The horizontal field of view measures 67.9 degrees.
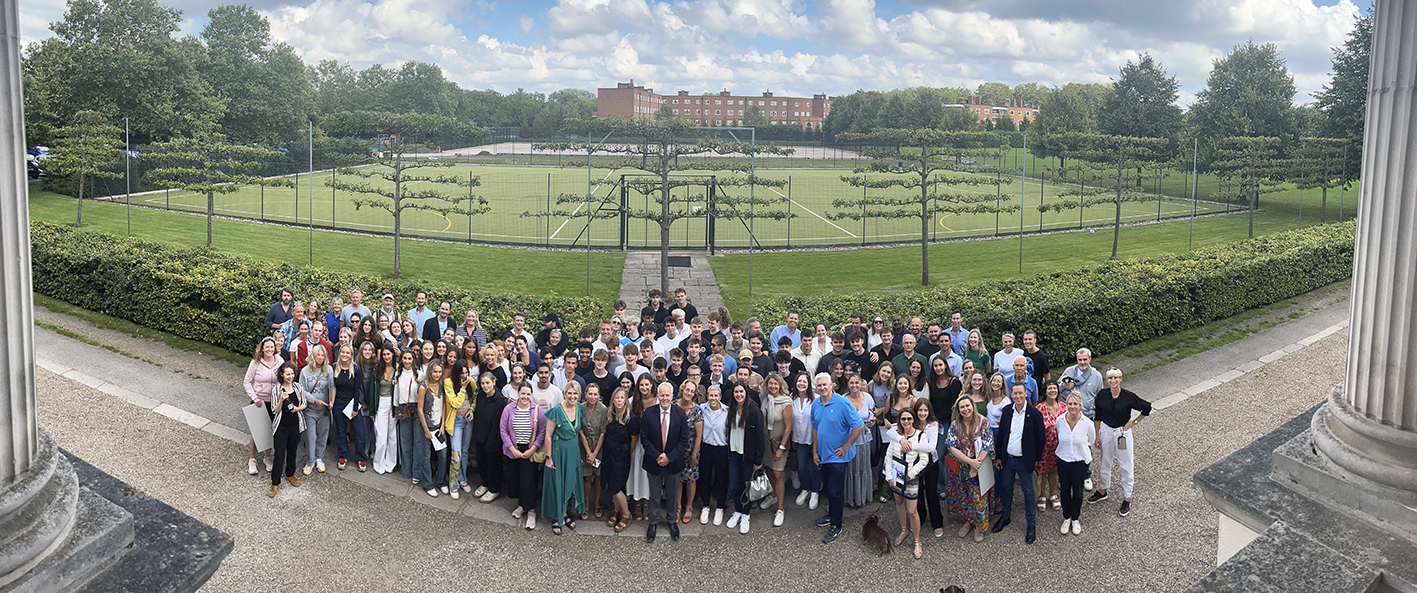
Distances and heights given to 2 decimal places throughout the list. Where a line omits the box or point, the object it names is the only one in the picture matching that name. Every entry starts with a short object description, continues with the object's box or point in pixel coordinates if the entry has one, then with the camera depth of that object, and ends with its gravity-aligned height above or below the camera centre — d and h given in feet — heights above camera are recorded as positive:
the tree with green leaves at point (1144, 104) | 231.91 +18.44
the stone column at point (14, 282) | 14.11 -1.74
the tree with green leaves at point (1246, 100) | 178.40 +17.62
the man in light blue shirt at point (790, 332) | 43.87 -6.56
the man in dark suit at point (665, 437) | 32.73 -8.22
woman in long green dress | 32.89 -9.05
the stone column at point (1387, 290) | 16.24 -1.53
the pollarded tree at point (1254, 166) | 123.44 +3.04
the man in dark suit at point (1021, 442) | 32.53 -7.98
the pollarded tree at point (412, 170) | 87.10 -0.77
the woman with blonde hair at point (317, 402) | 36.91 -8.39
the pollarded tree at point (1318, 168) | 129.80 +2.97
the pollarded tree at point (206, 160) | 90.38 -0.02
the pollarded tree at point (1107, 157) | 106.24 +4.44
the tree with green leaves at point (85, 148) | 101.50 +0.78
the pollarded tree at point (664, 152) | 74.21 +1.69
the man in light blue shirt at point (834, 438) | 33.17 -8.22
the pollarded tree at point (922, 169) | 89.20 +0.98
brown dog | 32.24 -10.97
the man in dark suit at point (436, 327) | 46.52 -7.10
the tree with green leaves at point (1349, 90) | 145.59 +14.36
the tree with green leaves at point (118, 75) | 143.74 +11.88
